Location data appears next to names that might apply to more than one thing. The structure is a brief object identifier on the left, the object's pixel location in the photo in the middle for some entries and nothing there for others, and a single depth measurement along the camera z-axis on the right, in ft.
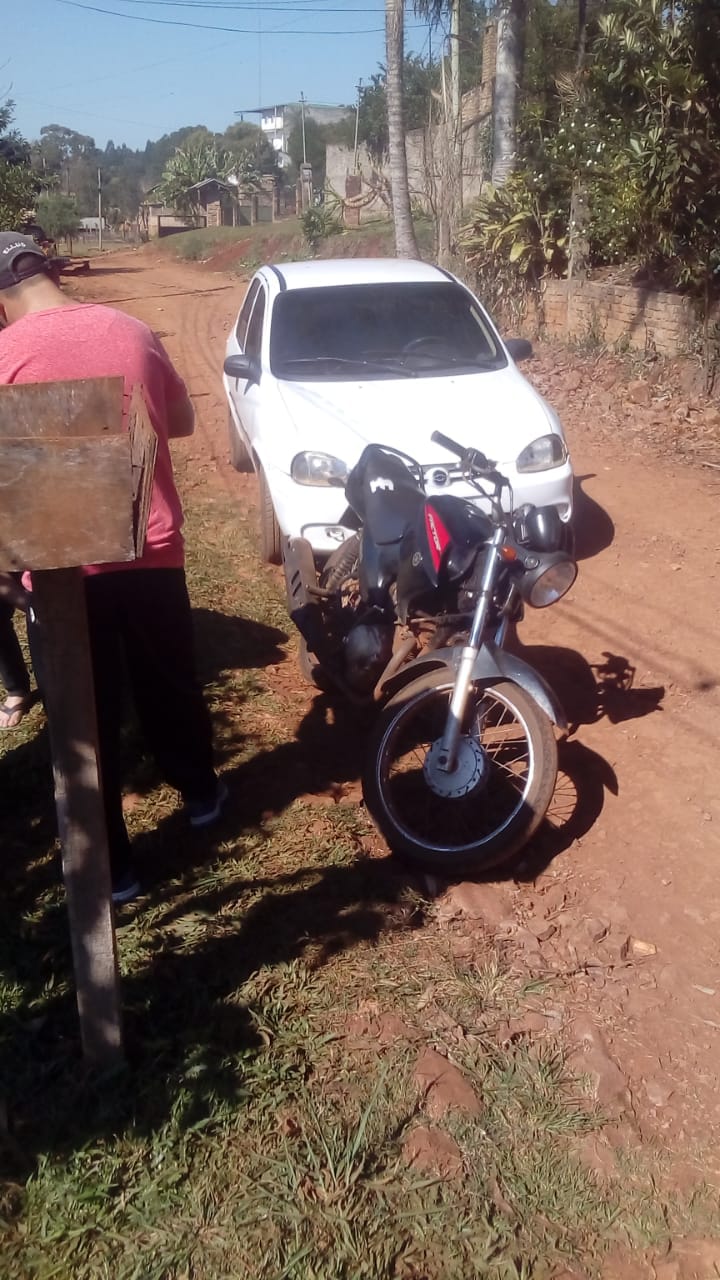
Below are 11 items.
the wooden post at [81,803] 7.61
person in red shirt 9.57
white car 17.88
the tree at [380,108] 114.73
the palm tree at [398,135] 52.80
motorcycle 11.48
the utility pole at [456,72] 47.42
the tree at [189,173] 146.61
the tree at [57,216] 134.92
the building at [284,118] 285.64
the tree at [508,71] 55.16
